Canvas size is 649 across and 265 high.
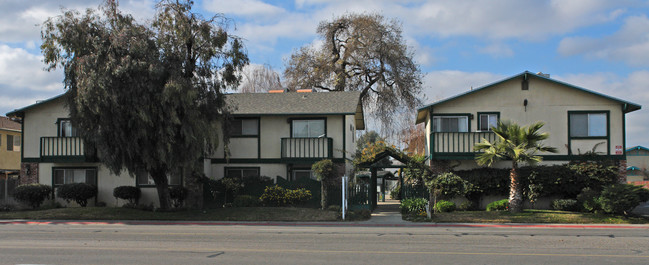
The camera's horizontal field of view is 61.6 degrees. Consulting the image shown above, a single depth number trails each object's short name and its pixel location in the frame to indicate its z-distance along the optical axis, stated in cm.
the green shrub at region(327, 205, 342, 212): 2446
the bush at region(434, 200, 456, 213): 2473
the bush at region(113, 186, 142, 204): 2682
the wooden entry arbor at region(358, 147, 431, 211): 2775
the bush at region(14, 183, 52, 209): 2686
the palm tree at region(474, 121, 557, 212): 2252
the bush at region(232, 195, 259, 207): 2562
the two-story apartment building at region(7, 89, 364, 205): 2755
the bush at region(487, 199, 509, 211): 2436
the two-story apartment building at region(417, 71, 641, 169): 2608
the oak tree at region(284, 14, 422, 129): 4353
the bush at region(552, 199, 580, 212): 2402
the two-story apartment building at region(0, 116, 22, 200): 4206
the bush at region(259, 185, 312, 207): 2572
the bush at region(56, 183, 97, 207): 2680
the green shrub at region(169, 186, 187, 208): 2627
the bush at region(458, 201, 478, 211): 2512
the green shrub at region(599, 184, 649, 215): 2138
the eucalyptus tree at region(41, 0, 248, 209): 2089
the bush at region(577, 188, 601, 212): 2264
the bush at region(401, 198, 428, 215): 2400
